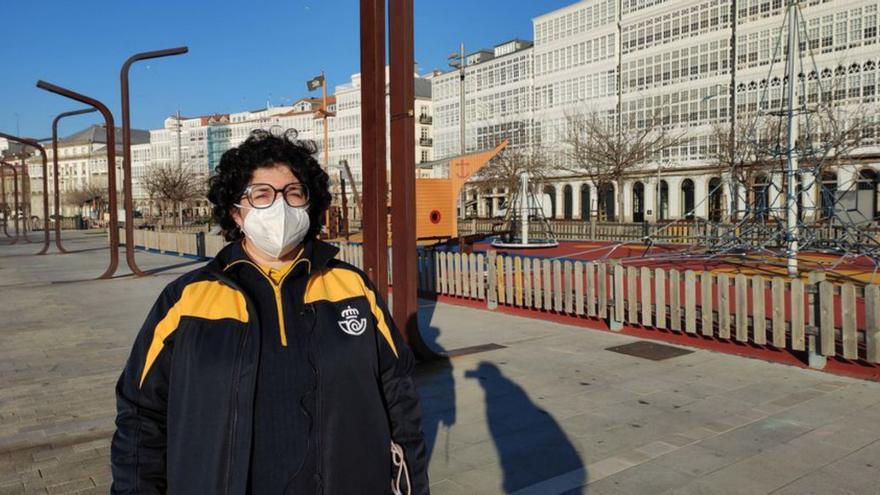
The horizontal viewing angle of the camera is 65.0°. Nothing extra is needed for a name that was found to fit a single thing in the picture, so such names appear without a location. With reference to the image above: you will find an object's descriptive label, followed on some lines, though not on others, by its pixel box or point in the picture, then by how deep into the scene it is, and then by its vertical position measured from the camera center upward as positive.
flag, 47.11 +10.81
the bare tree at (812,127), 30.72 +5.32
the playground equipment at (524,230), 22.56 +0.23
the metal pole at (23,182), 42.67 +3.94
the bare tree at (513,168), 50.50 +5.20
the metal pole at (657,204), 49.66 +2.13
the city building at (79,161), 125.75 +15.65
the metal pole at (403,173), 6.90 +0.67
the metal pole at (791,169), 13.21 +1.18
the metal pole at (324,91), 40.43 +9.76
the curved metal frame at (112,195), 17.67 +1.26
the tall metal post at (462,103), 34.34 +7.13
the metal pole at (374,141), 7.02 +1.01
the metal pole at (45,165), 28.16 +3.68
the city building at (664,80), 39.81 +11.11
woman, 2.03 -0.43
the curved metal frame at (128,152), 16.78 +2.32
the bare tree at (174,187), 47.38 +4.19
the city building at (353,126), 87.69 +14.53
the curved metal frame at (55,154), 25.99 +3.79
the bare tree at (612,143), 39.44 +5.96
